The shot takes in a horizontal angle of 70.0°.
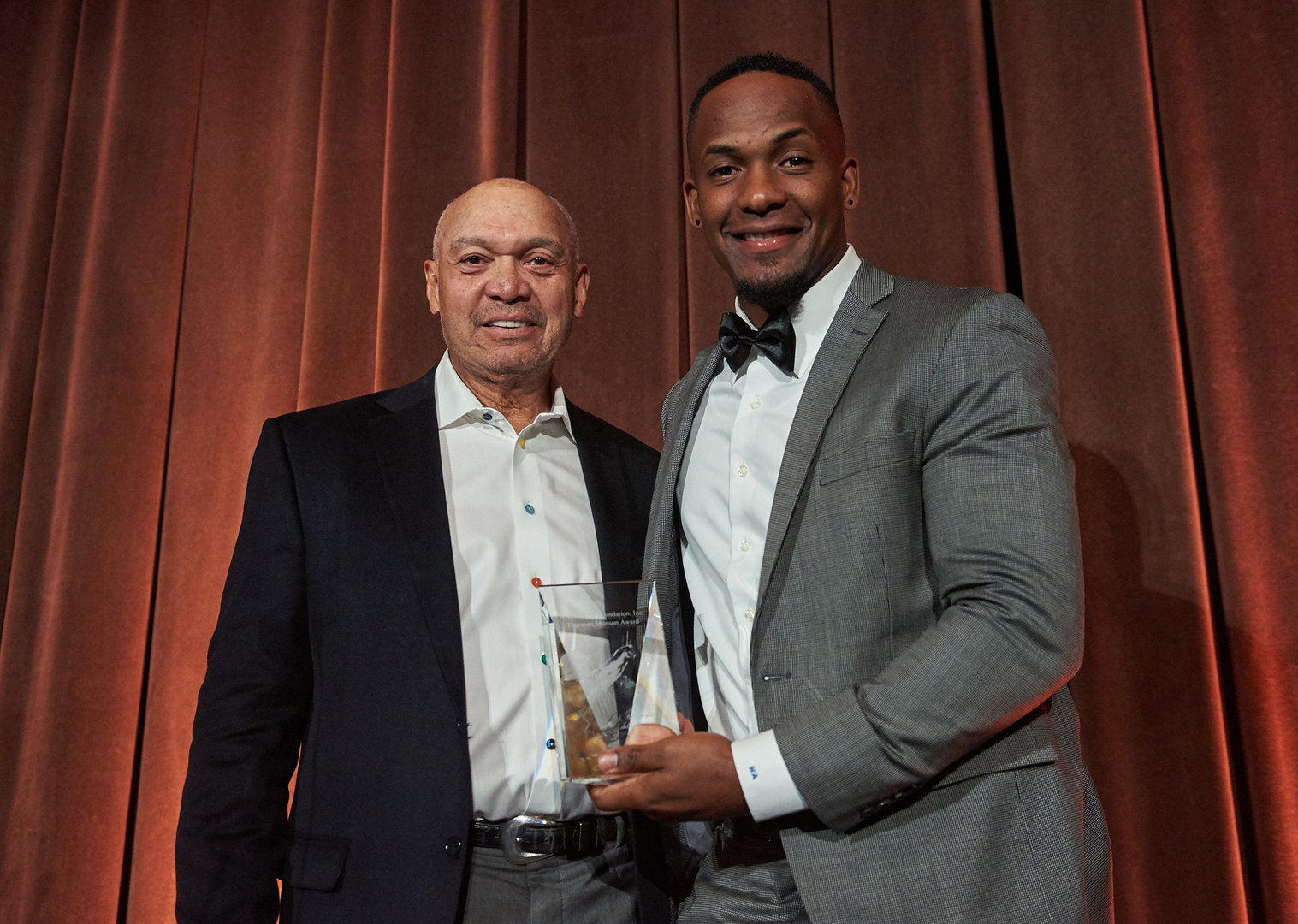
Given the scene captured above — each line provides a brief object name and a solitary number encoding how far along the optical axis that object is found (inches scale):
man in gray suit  43.1
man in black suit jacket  57.1
